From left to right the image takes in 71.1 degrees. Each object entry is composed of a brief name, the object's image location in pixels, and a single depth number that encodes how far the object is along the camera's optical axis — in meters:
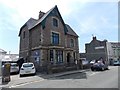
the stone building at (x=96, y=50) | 27.06
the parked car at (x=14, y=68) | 10.83
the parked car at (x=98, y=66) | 13.07
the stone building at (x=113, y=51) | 28.44
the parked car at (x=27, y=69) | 9.35
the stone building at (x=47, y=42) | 13.10
